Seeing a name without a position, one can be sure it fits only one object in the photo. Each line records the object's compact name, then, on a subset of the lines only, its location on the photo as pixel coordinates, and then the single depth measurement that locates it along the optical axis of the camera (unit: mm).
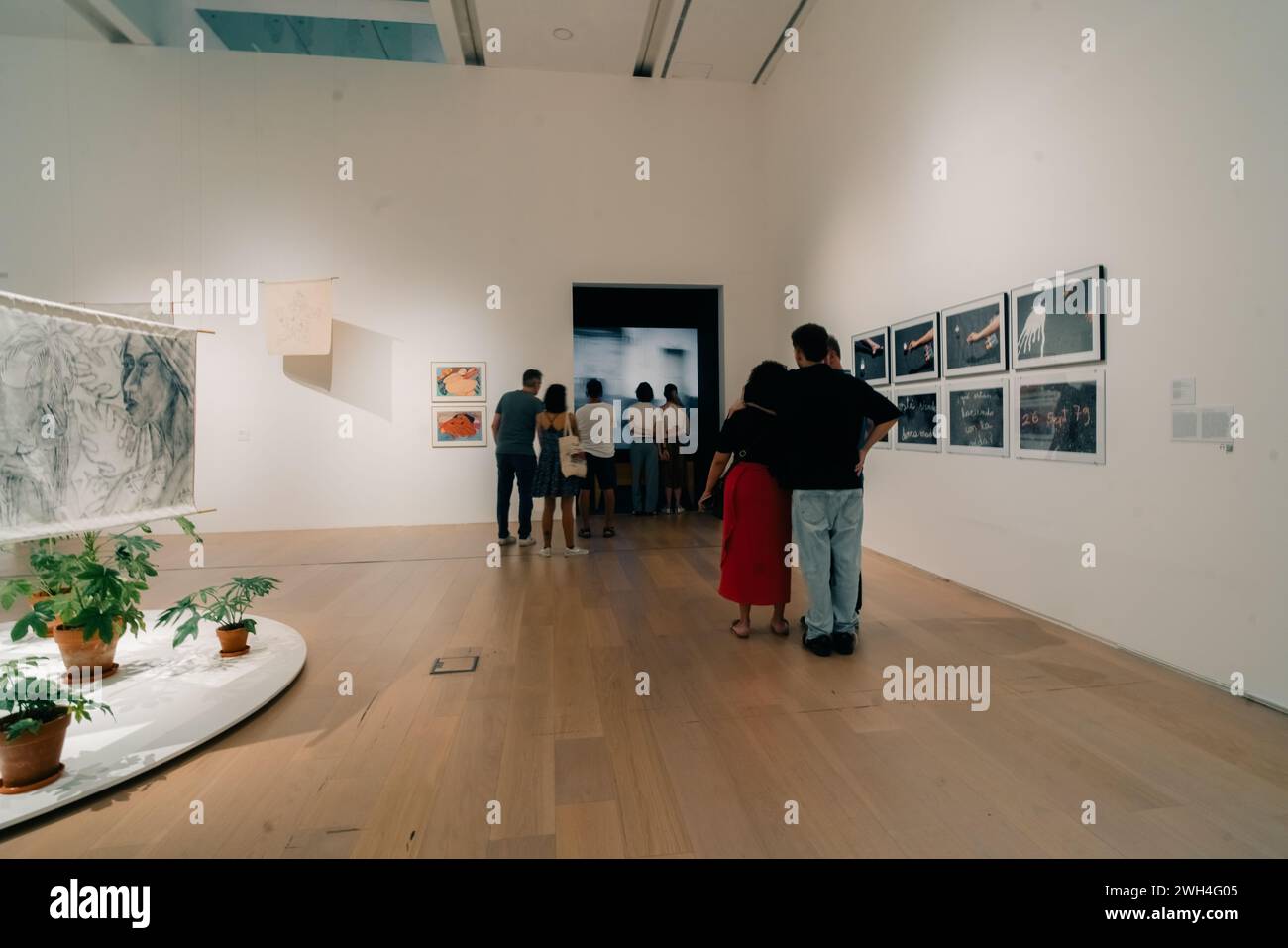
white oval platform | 2314
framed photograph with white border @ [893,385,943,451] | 5324
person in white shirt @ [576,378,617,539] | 7621
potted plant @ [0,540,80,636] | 3084
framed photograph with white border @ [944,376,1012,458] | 4406
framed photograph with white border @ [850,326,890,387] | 6039
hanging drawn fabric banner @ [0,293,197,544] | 3018
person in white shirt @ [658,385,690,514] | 9281
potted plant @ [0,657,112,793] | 2191
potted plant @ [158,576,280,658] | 3436
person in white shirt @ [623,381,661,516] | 9117
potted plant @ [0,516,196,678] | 2850
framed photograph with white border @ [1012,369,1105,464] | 3609
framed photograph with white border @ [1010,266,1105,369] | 3594
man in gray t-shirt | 6957
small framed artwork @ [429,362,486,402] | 8680
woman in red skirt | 3701
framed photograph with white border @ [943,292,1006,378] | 4391
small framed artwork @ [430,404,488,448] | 8703
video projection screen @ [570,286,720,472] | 9844
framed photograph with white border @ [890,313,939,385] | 5234
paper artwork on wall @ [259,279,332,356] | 8133
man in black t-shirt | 3498
